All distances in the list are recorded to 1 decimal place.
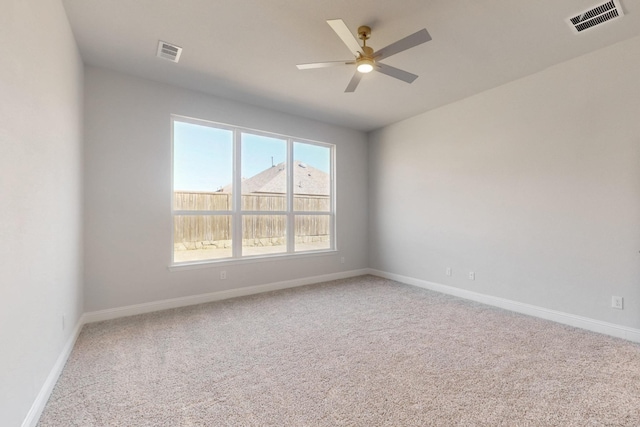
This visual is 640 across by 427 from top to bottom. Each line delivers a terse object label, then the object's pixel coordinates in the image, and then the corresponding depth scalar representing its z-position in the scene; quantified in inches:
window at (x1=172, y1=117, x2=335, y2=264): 154.0
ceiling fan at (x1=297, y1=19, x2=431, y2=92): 84.0
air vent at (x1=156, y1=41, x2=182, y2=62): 110.8
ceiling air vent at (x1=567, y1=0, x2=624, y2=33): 90.2
